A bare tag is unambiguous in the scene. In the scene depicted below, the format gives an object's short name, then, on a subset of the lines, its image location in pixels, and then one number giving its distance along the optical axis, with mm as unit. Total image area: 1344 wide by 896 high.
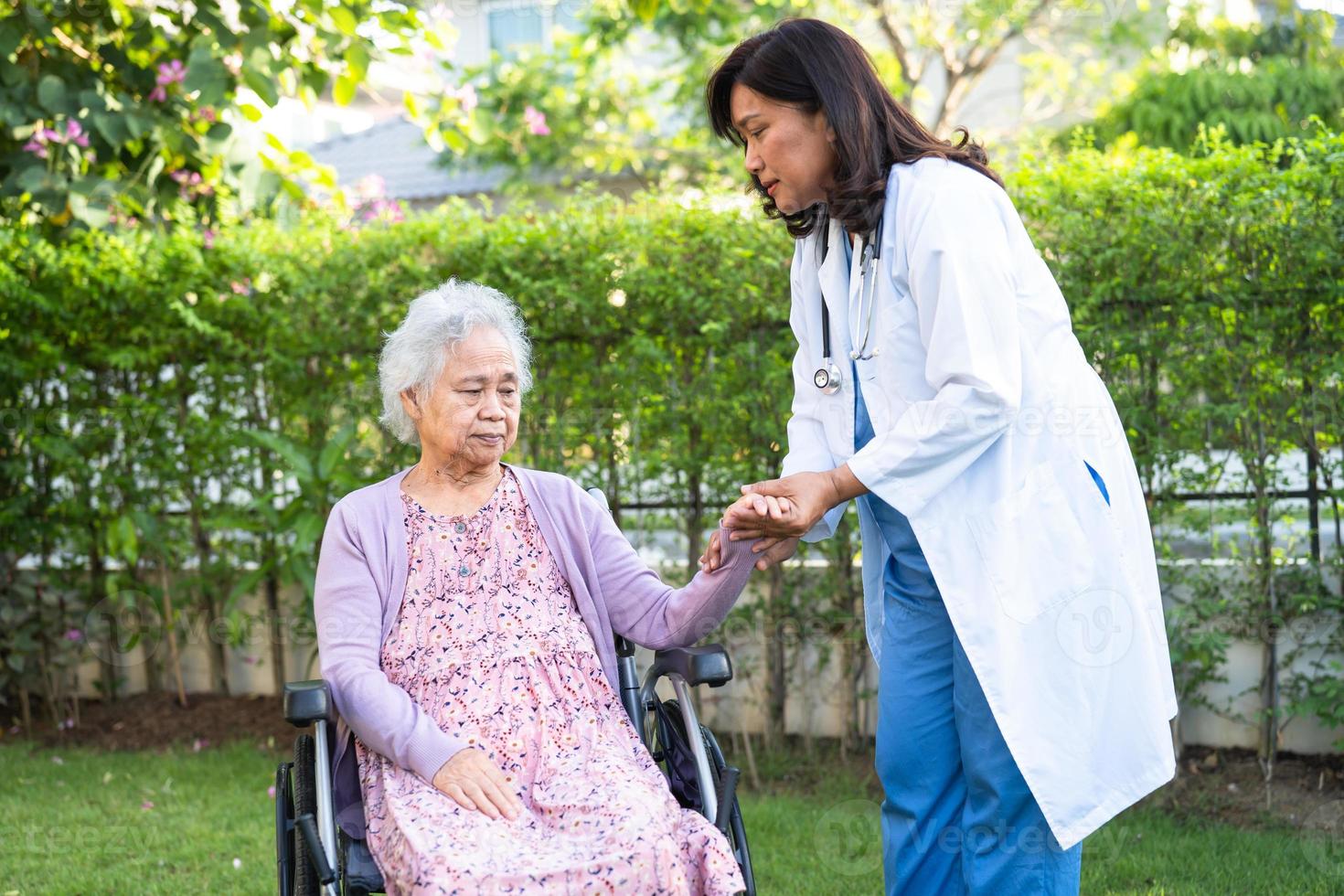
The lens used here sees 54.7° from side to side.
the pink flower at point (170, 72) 5074
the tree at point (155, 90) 4750
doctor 2062
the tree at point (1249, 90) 12211
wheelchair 2195
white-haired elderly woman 2154
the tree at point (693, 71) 11898
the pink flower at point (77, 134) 4848
